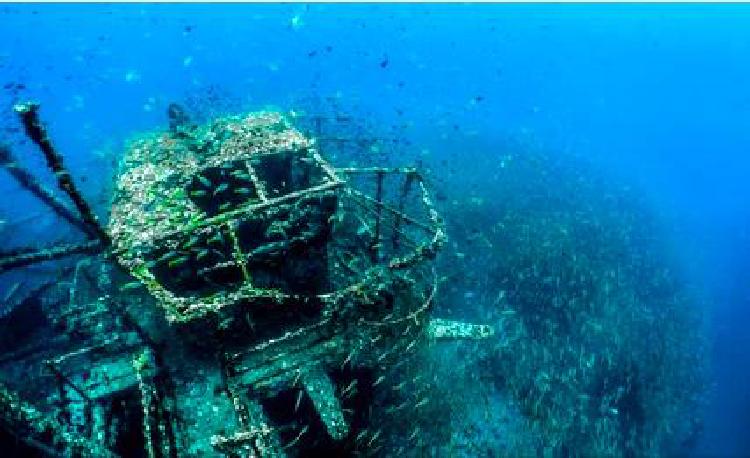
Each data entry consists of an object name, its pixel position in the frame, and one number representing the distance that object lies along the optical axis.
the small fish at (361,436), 8.12
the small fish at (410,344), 7.96
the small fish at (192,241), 7.36
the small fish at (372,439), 8.30
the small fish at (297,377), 7.49
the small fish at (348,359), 7.67
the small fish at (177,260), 7.00
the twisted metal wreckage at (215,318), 6.51
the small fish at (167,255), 7.34
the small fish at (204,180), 8.58
